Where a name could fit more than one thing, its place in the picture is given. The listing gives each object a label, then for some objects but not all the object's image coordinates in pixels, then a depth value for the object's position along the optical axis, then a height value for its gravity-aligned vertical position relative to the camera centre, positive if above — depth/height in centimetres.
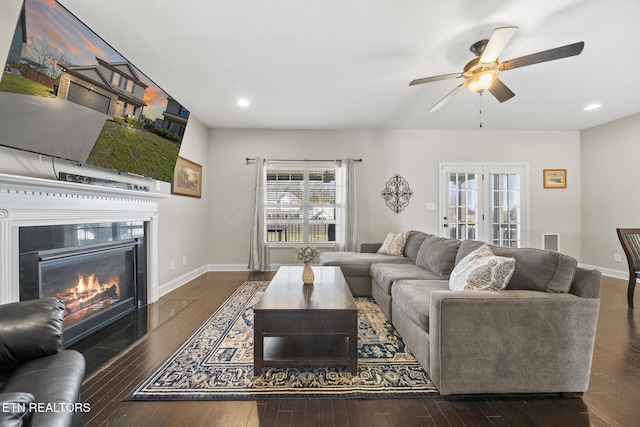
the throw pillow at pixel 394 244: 411 -48
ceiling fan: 195 +124
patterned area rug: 168 -111
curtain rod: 516 +102
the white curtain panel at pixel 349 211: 507 +5
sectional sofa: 161 -75
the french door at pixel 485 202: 522 +23
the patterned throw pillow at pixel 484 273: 180 -42
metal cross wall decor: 522 +39
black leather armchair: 85 -60
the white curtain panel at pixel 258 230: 506 -31
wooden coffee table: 183 -78
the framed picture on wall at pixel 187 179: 404 +56
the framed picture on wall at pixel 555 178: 525 +70
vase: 251 -57
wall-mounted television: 167 +89
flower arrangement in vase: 251 -42
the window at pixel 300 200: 522 +26
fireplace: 201 -52
